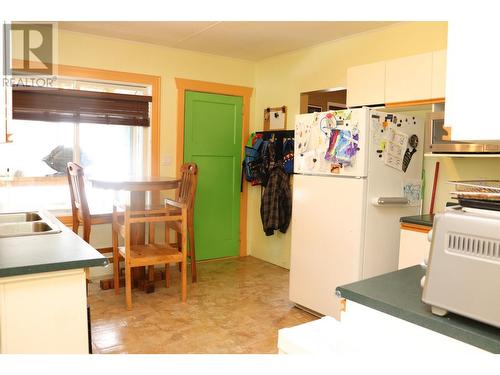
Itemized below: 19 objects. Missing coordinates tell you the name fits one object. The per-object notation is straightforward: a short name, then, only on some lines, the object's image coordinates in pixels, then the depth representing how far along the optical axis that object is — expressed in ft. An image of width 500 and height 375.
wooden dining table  10.36
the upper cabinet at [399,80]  8.87
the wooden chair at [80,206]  10.85
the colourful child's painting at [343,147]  9.23
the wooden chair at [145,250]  10.32
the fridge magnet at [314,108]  15.54
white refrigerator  9.19
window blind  11.61
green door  14.70
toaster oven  2.77
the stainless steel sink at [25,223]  6.86
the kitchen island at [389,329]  3.02
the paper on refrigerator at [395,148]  9.41
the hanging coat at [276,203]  13.91
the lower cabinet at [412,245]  8.54
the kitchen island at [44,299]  4.34
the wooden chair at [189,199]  12.09
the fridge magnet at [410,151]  9.84
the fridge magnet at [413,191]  9.98
